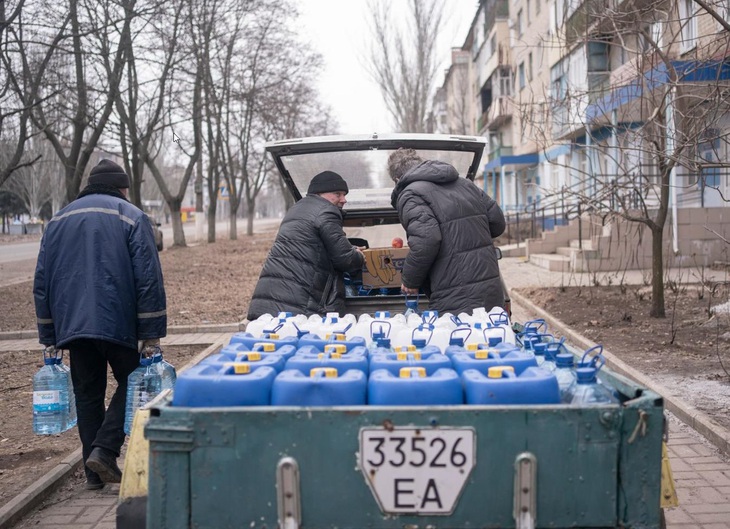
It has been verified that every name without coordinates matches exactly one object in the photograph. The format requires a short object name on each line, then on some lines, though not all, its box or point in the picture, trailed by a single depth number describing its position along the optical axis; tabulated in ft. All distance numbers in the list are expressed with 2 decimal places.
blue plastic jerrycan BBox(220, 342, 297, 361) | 10.41
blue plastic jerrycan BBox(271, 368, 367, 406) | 8.70
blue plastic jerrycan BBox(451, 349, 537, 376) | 9.46
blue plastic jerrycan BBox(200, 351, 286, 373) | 9.58
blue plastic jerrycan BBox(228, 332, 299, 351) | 11.31
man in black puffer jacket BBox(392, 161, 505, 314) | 16.26
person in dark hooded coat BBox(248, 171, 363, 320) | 17.56
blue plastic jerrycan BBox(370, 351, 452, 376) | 9.48
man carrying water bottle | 14.65
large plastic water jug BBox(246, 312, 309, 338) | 12.84
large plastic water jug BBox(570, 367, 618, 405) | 9.05
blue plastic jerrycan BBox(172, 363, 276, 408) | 8.79
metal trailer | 8.29
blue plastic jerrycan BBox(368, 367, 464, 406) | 8.63
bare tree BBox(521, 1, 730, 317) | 21.12
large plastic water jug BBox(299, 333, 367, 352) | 11.16
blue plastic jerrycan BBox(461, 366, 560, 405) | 8.59
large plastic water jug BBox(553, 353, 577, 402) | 9.46
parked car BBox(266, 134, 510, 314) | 20.53
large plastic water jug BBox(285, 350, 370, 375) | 9.51
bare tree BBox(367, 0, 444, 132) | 121.90
